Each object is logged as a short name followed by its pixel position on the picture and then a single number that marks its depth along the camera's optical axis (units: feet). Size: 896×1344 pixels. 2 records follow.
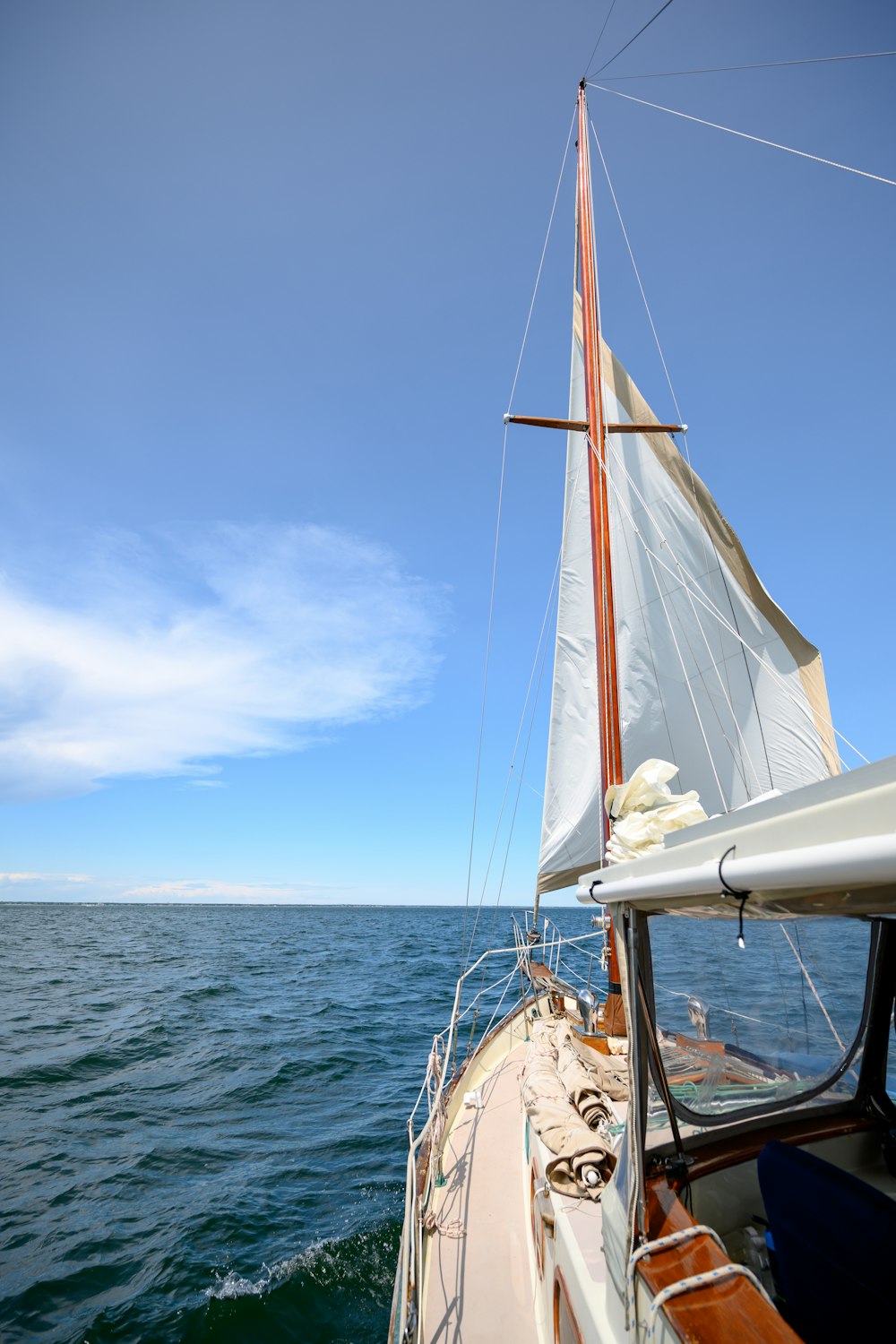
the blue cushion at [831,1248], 5.79
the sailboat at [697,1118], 5.77
